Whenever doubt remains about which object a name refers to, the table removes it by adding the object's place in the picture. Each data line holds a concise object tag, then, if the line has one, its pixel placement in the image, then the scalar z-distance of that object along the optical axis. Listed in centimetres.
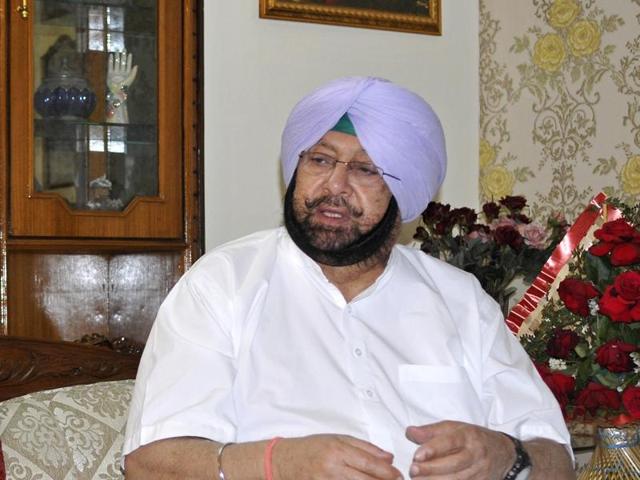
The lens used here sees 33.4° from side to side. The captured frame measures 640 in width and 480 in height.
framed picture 336
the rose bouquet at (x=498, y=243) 283
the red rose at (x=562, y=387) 209
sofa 203
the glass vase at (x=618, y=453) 191
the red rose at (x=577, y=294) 210
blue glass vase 304
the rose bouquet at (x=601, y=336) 200
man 174
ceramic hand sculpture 317
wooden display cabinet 306
